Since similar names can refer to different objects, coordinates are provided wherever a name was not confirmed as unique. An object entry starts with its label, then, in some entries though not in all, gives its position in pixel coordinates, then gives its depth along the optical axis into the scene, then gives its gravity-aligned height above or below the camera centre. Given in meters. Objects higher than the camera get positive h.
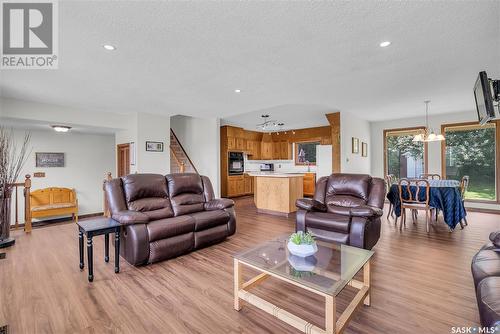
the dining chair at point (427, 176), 5.33 -0.24
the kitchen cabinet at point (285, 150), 8.84 +0.66
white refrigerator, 7.08 +0.21
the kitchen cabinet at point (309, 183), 7.79 -0.54
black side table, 2.31 -0.64
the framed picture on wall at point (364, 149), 6.64 +0.50
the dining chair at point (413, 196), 3.97 -0.53
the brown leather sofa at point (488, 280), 1.18 -0.71
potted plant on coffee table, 1.93 -0.65
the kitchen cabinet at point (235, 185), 7.87 -0.61
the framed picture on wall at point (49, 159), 5.98 +0.28
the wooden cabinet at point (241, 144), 8.20 +0.86
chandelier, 4.78 +0.60
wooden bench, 5.47 -0.83
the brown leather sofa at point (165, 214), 2.63 -0.61
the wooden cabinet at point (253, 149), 8.69 +0.69
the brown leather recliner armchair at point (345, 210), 2.82 -0.57
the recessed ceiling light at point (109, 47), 2.38 +1.27
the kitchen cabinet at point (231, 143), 7.82 +0.85
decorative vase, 3.41 -0.74
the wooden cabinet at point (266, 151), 9.21 +0.65
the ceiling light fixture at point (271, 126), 6.51 +1.40
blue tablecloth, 3.85 -0.56
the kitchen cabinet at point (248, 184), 8.42 -0.60
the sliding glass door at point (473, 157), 5.66 +0.22
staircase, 6.31 +0.29
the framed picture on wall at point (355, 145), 6.02 +0.56
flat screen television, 2.36 +0.71
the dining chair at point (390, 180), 4.91 -0.31
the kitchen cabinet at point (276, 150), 9.05 +0.68
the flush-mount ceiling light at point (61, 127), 4.94 +0.91
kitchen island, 5.12 -0.56
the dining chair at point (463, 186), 4.34 -0.40
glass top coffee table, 1.46 -0.78
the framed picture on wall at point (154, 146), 5.57 +0.56
